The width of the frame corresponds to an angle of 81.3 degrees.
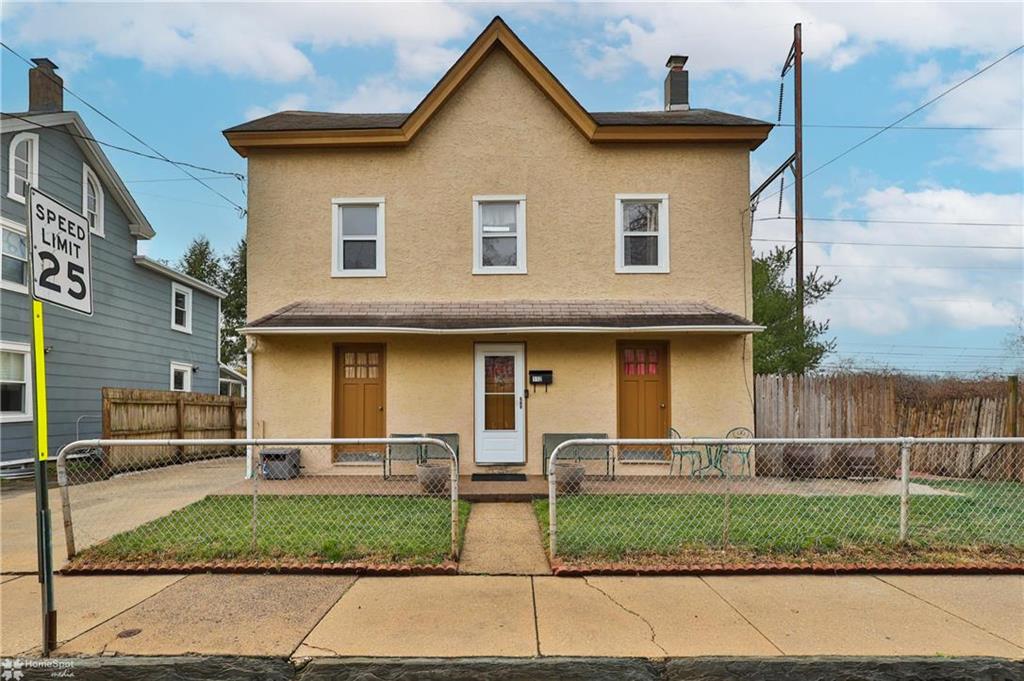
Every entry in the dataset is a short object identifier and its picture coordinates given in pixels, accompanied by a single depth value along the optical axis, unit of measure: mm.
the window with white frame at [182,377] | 18250
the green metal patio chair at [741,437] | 10893
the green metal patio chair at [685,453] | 10609
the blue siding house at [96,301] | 12414
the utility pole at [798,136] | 16297
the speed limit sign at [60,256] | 4082
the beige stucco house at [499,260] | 11039
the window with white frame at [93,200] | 14602
